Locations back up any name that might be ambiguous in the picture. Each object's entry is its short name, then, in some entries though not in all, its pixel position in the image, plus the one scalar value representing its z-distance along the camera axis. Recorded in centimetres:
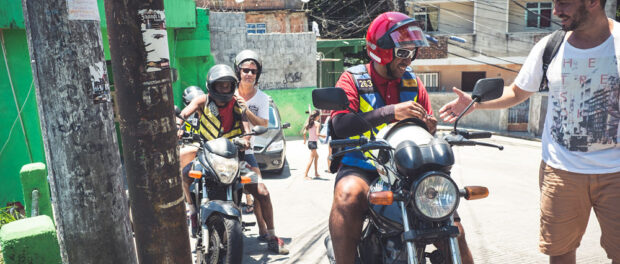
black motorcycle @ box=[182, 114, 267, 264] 418
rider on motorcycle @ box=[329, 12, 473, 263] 293
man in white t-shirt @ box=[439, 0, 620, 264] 304
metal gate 2105
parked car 1018
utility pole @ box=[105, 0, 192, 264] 280
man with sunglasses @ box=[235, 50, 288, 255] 538
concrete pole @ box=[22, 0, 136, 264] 282
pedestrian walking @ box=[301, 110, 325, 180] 1006
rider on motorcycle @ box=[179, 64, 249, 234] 500
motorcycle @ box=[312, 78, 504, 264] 237
